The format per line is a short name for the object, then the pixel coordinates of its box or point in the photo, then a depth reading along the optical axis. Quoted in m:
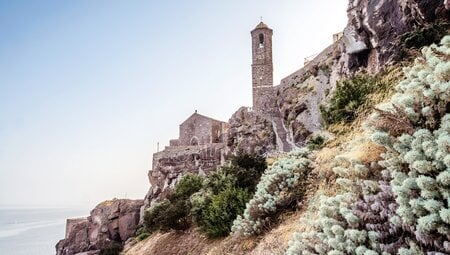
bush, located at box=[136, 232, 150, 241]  22.66
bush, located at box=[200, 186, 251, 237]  9.40
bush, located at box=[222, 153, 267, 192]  10.77
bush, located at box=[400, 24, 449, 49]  9.23
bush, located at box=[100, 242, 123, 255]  22.99
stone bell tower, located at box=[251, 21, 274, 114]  35.44
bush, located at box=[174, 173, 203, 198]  16.67
